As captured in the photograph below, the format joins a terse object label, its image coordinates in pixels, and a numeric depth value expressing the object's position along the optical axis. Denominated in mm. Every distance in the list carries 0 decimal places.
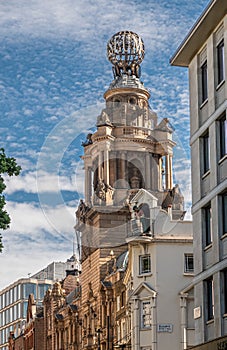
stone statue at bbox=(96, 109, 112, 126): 125250
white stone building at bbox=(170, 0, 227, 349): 50438
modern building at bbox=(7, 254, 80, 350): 131675
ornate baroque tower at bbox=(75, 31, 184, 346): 118750
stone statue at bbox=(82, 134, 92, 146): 129000
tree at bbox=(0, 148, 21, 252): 44875
